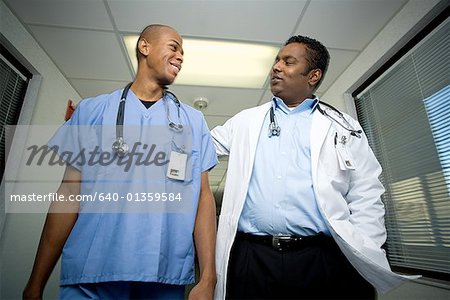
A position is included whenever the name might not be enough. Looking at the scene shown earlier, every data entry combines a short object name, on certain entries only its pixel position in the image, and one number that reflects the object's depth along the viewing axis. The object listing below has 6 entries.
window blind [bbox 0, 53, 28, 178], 2.11
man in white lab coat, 1.14
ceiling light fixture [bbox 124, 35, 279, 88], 2.42
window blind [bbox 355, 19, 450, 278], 1.76
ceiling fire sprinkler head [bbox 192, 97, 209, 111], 3.35
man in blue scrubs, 0.85
